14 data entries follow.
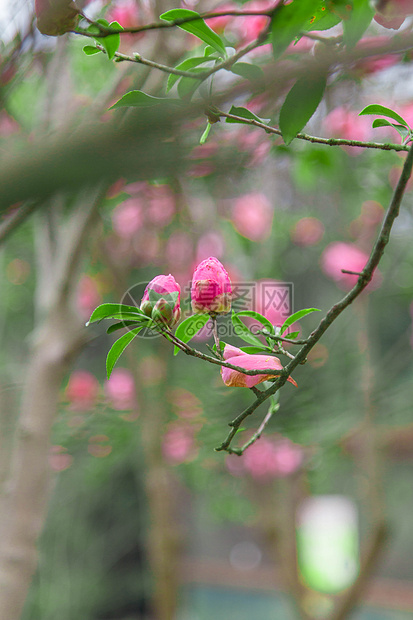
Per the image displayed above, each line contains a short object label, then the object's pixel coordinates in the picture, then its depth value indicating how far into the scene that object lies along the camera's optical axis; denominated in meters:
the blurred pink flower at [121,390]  4.10
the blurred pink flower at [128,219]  3.55
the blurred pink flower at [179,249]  3.74
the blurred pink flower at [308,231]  4.41
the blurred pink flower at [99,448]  3.66
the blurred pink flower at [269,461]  4.38
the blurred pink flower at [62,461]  3.78
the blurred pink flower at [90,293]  4.06
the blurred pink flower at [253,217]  3.92
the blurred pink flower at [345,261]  3.65
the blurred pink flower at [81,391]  3.79
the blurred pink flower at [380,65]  1.53
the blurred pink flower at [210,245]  3.54
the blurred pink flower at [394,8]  1.23
